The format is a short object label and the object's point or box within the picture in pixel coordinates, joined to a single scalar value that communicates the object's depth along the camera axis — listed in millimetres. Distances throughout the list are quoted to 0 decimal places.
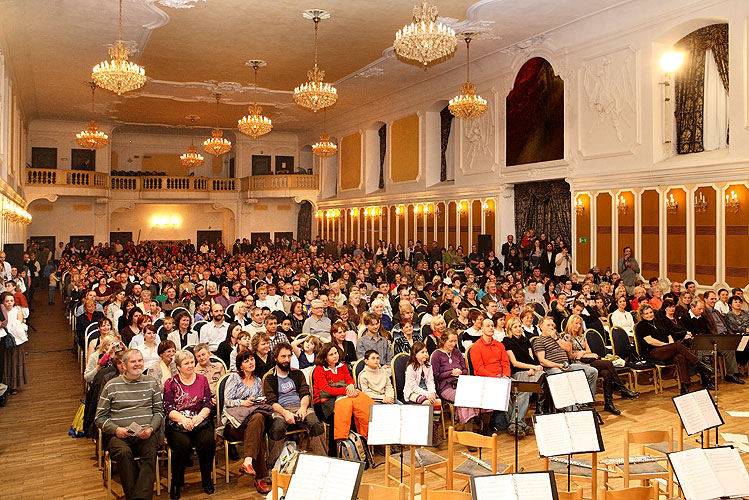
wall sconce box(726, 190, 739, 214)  10945
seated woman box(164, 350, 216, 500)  4906
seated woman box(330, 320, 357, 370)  6809
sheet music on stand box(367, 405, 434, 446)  4008
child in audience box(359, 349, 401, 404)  5797
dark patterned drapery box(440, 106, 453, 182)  19484
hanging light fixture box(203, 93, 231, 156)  19922
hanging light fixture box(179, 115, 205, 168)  25047
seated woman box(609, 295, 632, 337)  8438
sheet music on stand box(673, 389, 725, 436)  4070
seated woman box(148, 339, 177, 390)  5641
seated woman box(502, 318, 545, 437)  6406
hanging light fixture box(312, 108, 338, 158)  19922
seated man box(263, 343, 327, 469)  5160
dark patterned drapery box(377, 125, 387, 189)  23406
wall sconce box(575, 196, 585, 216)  14030
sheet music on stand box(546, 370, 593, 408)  4785
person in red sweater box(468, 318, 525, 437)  6461
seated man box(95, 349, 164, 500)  4551
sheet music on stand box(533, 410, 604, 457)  3789
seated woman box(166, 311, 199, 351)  7008
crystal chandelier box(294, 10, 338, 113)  12258
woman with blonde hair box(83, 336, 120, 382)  5871
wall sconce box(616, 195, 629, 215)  13024
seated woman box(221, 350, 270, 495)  4988
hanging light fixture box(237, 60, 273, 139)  15422
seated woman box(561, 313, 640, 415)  7102
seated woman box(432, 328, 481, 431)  6191
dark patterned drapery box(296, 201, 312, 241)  30547
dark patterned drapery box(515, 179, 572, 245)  14844
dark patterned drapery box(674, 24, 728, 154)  11742
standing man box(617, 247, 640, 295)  12523
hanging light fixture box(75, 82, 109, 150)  18750
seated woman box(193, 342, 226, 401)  5570
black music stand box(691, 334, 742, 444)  6828
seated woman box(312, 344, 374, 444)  5367
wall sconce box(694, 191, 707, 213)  11523
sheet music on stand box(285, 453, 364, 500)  3023
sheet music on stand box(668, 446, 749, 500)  3137
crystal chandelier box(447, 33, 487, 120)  13688
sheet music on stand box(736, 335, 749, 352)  7249
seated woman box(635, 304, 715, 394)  7691
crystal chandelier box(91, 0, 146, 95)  10102
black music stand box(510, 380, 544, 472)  5191
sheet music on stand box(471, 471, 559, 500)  2959
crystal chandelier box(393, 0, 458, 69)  9039
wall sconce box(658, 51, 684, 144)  11930
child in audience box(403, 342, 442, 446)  5922
